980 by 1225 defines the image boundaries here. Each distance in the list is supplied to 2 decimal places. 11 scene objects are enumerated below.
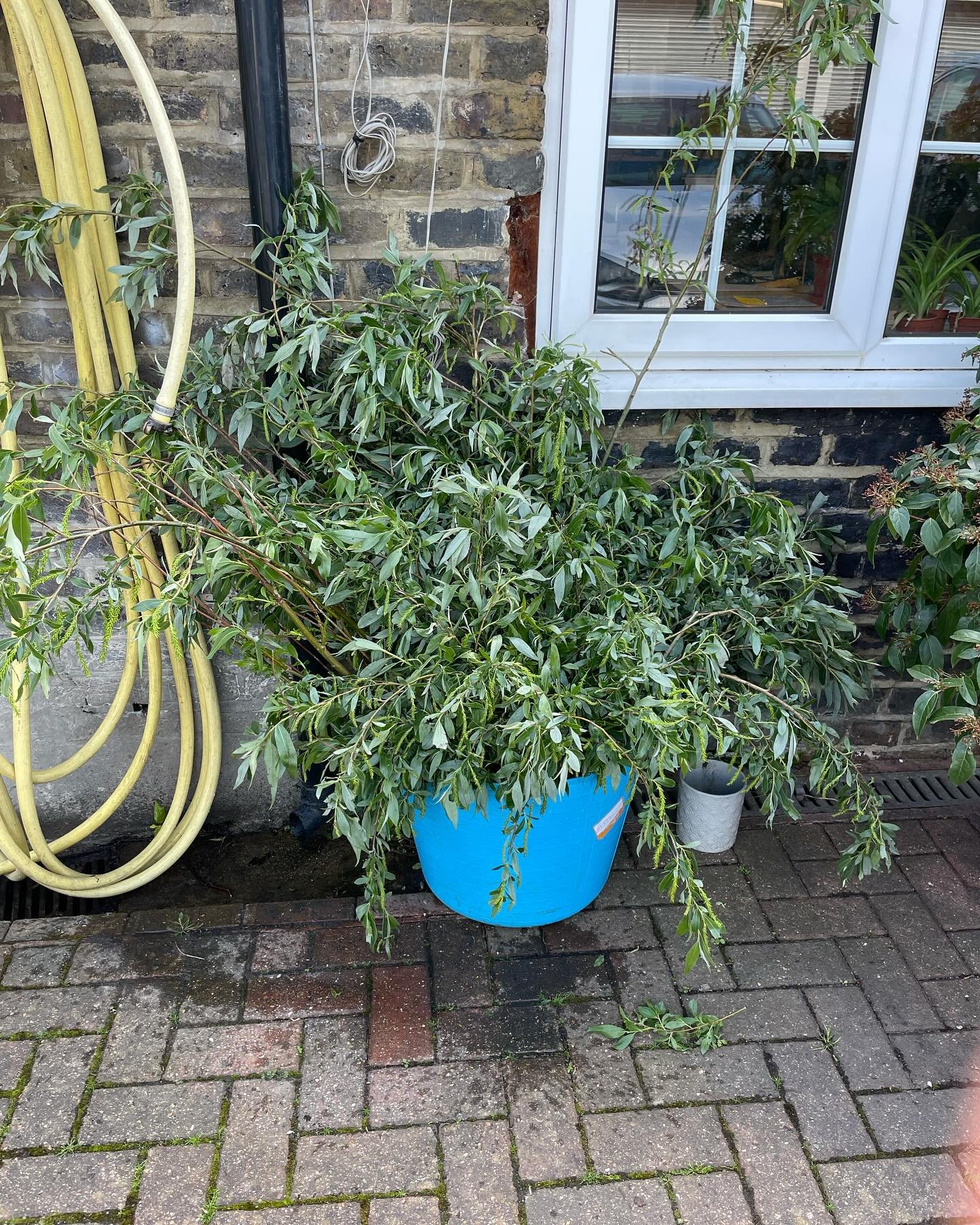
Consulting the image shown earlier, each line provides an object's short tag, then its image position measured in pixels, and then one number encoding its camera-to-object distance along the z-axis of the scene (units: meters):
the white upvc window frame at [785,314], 2.43
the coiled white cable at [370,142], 2.31
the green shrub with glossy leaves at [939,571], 2.24
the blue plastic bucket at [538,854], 2.24
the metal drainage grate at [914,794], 3.01
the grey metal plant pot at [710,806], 2.68
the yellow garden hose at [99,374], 2.08
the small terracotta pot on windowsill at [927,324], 2.81
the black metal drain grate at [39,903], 2.71
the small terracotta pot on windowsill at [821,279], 2.75
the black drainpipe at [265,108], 2.12
